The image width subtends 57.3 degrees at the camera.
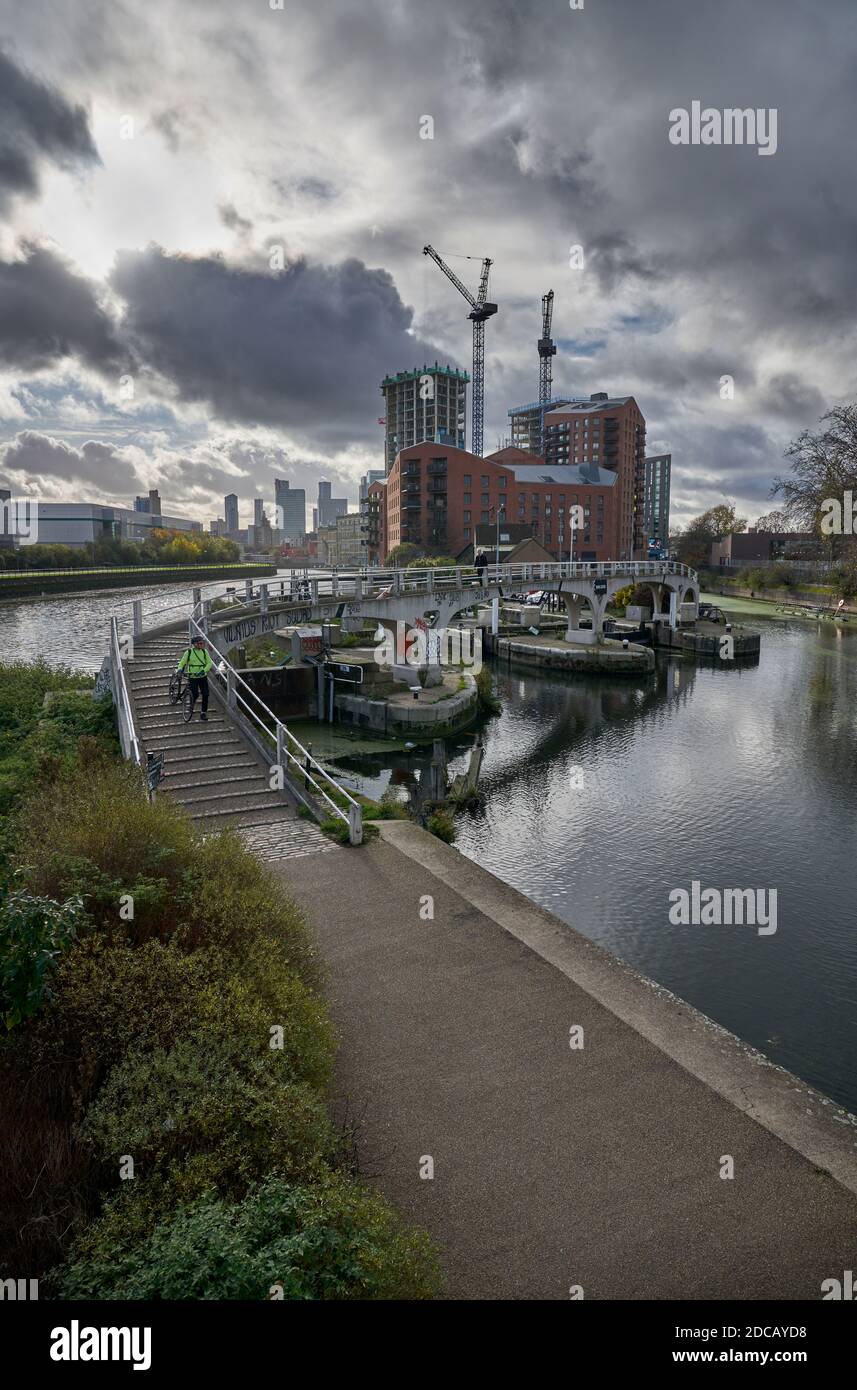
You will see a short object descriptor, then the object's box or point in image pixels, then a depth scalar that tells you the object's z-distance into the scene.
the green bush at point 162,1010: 6.47
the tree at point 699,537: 132.75
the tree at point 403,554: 112.75
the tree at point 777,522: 75.43
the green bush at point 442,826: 19.83
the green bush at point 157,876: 8.20
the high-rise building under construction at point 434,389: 195.00
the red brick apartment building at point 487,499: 120.00
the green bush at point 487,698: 39.72
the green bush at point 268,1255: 4.50
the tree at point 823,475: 66.94
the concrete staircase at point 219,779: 14.59
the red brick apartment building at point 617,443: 147.25
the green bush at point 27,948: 6.02
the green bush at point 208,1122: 5.43
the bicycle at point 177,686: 18.91
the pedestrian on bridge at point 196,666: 17.52
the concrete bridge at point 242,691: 15.49
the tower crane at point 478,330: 182.00
